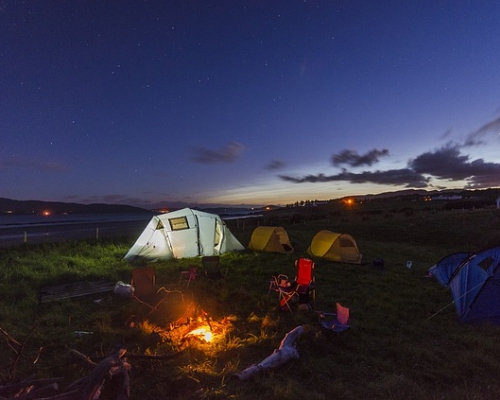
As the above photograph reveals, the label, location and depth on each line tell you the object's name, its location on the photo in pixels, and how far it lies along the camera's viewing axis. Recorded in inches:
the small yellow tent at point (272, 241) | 613.9
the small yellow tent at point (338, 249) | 526.6
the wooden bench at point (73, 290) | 321.4
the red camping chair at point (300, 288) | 285.3
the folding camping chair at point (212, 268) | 396.2
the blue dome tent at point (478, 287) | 260.5
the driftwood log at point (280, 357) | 169.5
